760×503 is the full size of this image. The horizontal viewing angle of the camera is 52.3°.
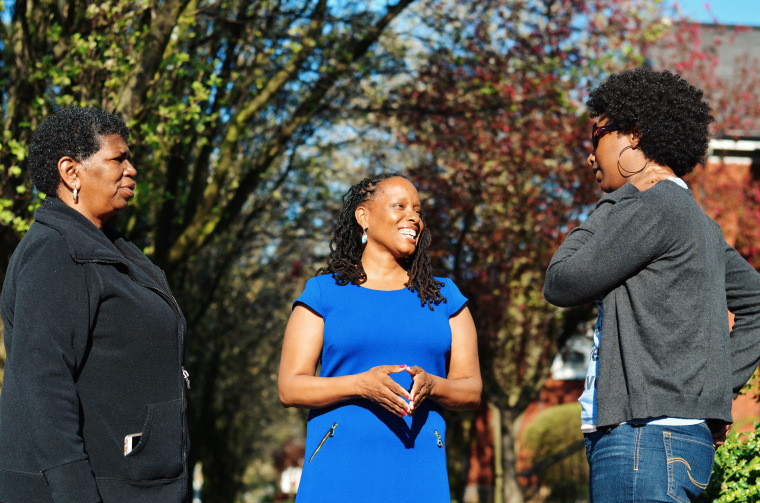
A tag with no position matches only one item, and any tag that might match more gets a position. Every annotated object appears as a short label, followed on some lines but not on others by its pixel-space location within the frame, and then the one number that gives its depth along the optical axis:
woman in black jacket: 2.51
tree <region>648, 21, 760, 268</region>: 13.28
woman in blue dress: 3.14
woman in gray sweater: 2.63
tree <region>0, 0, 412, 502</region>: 6.88
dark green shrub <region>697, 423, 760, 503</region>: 3.37
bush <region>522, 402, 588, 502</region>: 16.17
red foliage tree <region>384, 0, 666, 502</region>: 10.61
